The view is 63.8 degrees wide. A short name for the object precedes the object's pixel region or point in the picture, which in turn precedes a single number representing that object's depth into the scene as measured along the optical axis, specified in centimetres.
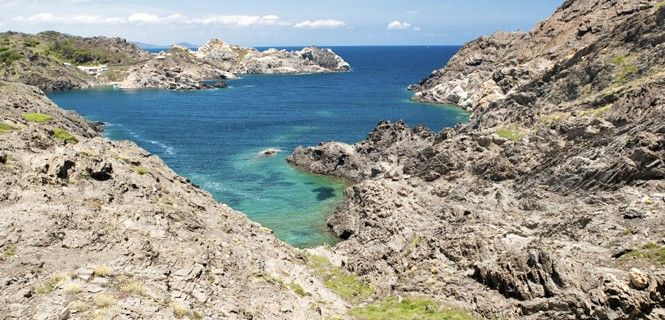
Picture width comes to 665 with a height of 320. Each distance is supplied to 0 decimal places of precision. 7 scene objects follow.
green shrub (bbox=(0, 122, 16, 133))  4239
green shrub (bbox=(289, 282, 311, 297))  3369
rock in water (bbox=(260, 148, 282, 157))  10300
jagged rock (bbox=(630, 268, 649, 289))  2630
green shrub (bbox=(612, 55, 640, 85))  7019
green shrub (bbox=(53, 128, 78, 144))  4855
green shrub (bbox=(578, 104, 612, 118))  5999
